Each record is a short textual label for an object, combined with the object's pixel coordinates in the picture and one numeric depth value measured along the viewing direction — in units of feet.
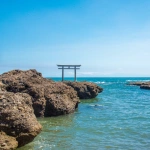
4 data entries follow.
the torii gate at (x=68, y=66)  198.80
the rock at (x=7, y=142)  32.86
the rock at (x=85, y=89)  126.21
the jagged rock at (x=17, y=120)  34.63
